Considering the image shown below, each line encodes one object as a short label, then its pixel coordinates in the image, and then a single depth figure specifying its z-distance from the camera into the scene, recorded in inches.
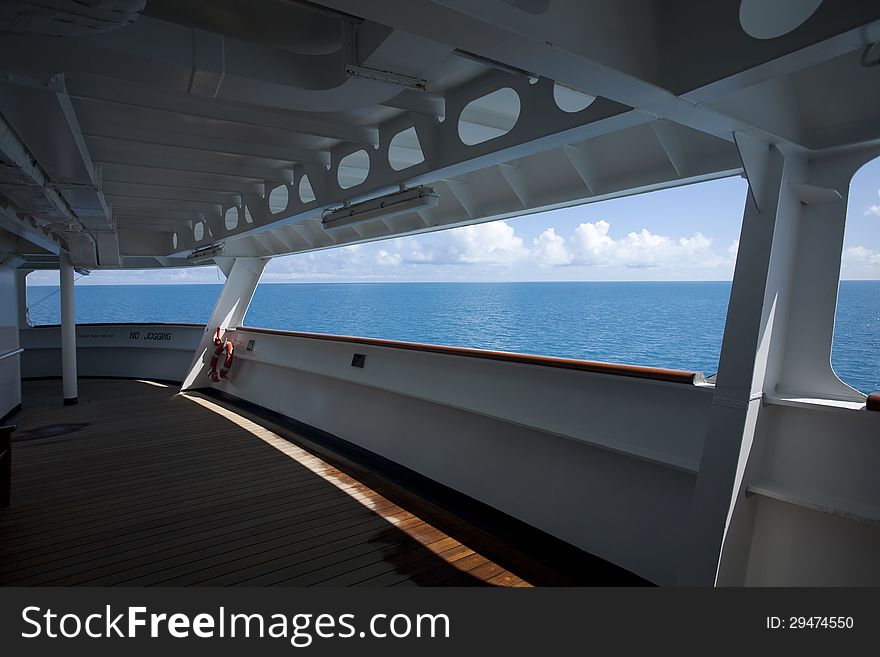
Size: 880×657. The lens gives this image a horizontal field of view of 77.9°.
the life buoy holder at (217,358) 310.8
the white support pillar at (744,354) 90.3
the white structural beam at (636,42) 52.4
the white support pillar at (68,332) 298.4
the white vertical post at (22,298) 420.8
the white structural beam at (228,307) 331.6
